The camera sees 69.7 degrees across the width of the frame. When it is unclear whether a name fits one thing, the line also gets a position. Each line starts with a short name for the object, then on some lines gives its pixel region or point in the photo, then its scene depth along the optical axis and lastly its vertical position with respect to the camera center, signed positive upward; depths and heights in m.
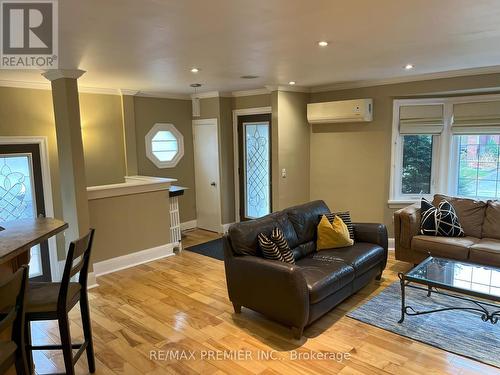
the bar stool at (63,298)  2.07 -0.88
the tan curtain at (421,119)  4.91 +0.35
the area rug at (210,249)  5.28 -1.56
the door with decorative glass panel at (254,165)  6.08 -0.32
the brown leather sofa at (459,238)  3.89 -1.09
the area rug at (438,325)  2.83 -1.59
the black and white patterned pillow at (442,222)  4.25 -0.93
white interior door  6.32 -0.48
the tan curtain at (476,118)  4.46 +0.33
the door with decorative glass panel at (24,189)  4.38 -0.48
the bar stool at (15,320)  1.55 -0.75
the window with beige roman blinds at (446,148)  4.62 -0.06
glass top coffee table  2.90 -1.17
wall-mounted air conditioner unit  5.10 +0.50
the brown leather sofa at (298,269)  2.95 -1.13
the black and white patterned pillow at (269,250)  3.25 -0.93
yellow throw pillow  3.91 -0.99
